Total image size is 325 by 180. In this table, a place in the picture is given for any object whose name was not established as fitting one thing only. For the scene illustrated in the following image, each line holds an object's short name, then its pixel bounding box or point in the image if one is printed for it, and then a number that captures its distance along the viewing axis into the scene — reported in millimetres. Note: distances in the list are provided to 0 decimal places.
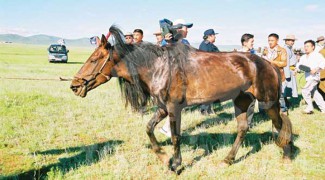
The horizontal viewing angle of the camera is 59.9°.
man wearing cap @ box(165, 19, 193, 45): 5745
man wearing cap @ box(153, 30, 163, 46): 8103
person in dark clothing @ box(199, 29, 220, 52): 7716
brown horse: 4574
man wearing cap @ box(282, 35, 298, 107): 8875
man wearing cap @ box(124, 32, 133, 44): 8495
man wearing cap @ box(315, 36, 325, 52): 11432
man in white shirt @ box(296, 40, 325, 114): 9000
